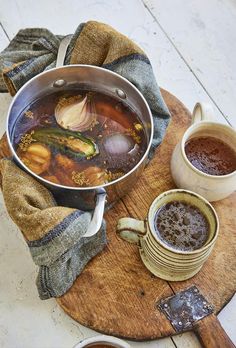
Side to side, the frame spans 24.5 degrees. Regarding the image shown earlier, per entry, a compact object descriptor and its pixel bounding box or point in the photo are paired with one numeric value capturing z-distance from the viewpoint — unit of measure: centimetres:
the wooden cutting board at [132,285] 80
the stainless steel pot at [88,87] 80
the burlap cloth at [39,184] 77
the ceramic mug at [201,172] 84
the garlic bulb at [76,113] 90
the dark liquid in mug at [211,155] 86
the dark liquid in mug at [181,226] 79
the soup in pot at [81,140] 85
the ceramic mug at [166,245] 77
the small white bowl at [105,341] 74
